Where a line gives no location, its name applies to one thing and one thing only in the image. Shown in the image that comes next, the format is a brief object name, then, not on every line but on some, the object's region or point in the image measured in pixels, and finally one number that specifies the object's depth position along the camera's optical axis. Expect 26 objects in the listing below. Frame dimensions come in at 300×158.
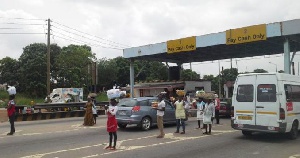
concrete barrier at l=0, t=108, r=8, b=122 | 22.56
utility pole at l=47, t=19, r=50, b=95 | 30.62
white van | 11.91
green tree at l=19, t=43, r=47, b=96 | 53.05
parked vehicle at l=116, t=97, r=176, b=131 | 15.04
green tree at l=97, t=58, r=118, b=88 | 73.06
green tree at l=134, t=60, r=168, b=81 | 78.88
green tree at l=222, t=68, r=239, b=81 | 81.25
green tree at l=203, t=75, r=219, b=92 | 88.65
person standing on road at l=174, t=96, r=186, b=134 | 14.10
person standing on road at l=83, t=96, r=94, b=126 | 17.56
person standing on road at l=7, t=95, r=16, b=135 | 14.25
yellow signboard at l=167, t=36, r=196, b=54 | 26.06
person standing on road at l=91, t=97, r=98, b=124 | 18.27
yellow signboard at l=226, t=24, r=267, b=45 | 22.05
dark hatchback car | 22.30
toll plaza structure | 21.71
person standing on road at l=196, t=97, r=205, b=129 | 14.90
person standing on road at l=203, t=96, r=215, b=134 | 13.95
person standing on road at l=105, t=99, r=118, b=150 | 10.46
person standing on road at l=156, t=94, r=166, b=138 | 13.04
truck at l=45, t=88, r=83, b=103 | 31.47
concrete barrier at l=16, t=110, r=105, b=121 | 22.69
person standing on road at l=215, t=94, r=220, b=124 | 18.35
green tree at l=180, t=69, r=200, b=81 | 82.50
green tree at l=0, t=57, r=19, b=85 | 61.81
